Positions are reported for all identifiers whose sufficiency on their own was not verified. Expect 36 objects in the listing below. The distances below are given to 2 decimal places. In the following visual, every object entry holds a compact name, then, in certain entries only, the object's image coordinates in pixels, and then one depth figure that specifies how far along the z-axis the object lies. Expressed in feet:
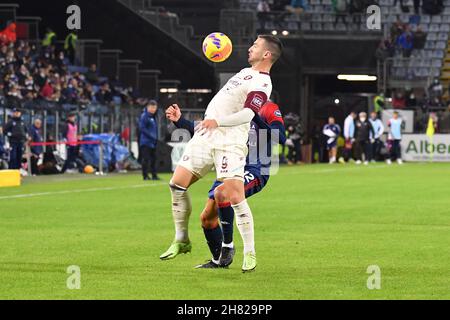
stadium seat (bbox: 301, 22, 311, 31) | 169.46
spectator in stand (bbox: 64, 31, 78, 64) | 148.11
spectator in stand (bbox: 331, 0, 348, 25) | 174.50
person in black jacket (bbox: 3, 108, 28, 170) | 107.76
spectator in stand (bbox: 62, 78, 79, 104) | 129.49
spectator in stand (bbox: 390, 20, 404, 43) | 177.78
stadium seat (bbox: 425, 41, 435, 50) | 187.93
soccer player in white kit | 38.93
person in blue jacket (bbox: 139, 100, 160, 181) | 106.42
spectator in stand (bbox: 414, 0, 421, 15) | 187.44
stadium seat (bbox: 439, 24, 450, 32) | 189.57
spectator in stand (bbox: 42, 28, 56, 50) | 142.82
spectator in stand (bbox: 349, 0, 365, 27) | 171.53
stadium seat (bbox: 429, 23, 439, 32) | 189.47
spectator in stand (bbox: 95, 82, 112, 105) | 141.59
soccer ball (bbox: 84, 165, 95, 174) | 121.39
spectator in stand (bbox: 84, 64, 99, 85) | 147.70
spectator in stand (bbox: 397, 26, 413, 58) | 179.01
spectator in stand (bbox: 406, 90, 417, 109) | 178.57
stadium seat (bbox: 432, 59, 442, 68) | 185.38
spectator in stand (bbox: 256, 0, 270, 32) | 164.05
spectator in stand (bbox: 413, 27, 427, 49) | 181.88
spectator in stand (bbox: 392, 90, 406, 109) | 177.78
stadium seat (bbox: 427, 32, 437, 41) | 189.47
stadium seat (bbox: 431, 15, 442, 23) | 189.88
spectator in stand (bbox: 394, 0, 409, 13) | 187.73
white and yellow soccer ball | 40.70
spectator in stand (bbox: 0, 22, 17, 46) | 127.03
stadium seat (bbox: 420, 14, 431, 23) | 189.78
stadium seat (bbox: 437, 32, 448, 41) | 189.26
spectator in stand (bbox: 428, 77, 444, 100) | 179.42
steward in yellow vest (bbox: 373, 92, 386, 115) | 169.78
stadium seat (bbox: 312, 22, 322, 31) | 171.01
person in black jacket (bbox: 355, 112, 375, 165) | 160.04
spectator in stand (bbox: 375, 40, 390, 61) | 164.96
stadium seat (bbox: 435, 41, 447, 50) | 188.49
